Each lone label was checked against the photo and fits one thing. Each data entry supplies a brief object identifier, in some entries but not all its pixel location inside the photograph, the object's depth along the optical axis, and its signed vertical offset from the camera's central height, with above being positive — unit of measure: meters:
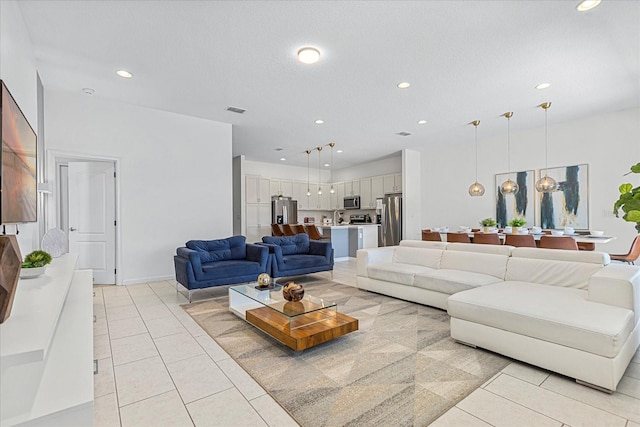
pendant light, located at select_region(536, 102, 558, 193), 5.05 +0.48
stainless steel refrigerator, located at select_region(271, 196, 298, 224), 9.66 +0.14
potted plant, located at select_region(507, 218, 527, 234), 5.31 -0.20
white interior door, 4.93 -0.07
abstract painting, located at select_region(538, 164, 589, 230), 5.76 +0.23
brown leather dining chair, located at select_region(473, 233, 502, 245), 4.89 -0.42
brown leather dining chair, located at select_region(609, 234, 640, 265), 4.38 -0.63
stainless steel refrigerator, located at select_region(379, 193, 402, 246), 8.22 -0.19
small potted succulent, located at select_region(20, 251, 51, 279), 2.12 -0.35
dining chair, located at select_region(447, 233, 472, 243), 5.23 -0.42
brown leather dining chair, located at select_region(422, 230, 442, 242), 5.91 -0.45
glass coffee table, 2.54 -1.00
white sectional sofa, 2.01 -0.75
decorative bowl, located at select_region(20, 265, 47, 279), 2.11 -0.40
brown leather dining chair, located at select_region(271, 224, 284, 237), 8.77 -0.46
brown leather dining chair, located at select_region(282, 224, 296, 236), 8.31 -0.44
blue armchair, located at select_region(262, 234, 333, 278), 4.87 -0.74
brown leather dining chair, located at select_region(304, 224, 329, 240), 7.24 -0.44
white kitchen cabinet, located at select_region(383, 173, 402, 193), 8.80 +0.91
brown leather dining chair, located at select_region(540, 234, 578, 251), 4.15 -0.42
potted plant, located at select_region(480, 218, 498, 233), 5.65 -0.23
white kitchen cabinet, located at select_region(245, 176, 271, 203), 9.31 +0.78
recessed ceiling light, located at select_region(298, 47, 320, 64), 3.31 +1.78
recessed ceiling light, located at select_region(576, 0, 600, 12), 2.60 +1.80
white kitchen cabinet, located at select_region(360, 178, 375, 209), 9.74 +0.64
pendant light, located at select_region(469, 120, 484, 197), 6.09 +0.47
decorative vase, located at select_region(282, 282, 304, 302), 3.01 -0.78
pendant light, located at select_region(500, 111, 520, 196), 5.43 +0.52
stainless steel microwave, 10.06 +0.39
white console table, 0.94 -0.59
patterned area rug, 1.84 -1.18
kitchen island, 7.81 -0.62
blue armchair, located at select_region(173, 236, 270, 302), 4.04 -0.71
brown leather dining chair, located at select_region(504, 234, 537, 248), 4.53 -0.43
